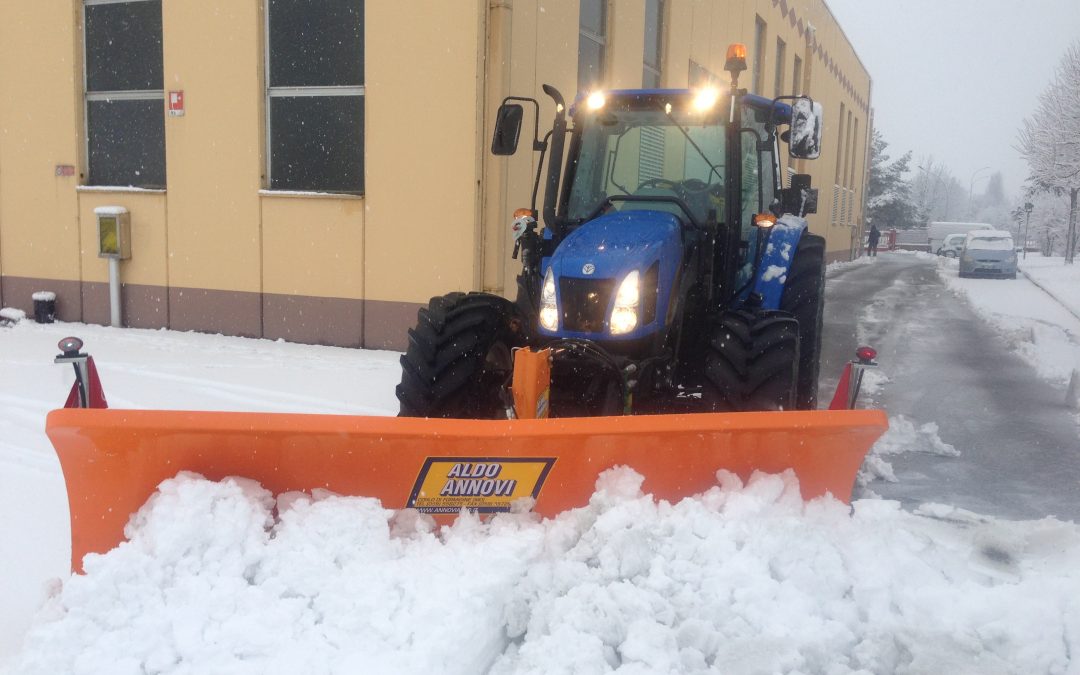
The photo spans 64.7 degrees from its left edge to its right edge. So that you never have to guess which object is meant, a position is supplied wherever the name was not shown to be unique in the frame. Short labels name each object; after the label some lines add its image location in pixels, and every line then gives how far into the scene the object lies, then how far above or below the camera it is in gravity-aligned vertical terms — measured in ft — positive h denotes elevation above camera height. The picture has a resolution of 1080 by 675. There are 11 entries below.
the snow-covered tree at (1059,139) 91.04 +11.88
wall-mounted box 31.71 -0.67
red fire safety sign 30.76 +4.03
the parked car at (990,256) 86.84 -1.70
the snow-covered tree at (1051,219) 167.53 +4.57
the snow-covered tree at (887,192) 217.77 +11.74
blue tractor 12.81 -0.79
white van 184.92 +1.90
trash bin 33.58 -3.64
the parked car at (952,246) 151.95 -1.29
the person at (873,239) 145.59 -0.45
